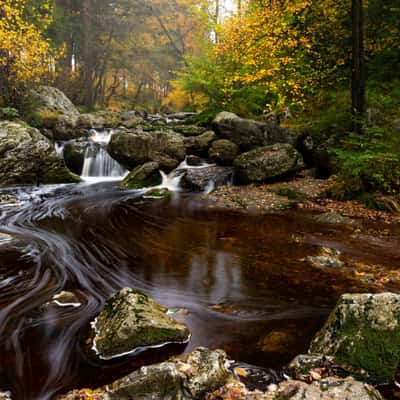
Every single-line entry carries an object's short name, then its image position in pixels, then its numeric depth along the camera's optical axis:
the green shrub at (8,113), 13.51
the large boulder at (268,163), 10.93
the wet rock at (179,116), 21.84
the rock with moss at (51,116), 15.48
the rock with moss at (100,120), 17.22
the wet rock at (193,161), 13.44
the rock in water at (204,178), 11.69
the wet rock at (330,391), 2.15
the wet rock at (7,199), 9.25
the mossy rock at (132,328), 2.98
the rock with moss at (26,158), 10.82
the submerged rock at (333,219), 7.23
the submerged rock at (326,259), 4.98
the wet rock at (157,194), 10.48
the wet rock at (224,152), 13.06
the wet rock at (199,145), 13.86
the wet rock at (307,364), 2.61
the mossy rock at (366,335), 2.55
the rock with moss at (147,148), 12.77
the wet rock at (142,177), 11.84
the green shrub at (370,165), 7.79
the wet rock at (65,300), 3.92
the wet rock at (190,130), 15.09
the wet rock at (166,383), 2.35
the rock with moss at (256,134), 12.88
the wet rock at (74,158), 13.52
